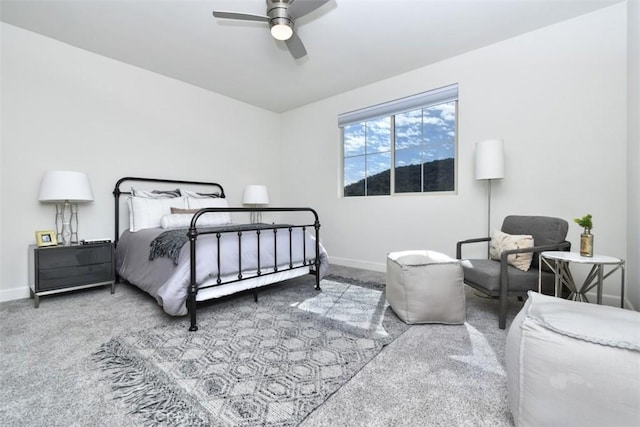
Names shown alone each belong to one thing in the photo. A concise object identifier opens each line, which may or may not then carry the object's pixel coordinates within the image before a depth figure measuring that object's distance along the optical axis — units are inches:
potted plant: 72.4
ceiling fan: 82.6
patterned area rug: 47.1
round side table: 68.5
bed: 79.2
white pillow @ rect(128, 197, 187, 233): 120.3
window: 131.4
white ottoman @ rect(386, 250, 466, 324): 79.1
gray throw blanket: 84.4
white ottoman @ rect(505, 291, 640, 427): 32.6
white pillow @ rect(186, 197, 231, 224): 136.3
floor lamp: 104.3
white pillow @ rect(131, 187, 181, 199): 128.3
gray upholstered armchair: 77.7
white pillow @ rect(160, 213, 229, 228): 120.0
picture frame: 101.3
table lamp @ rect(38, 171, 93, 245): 101.3
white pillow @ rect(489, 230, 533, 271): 83.5
